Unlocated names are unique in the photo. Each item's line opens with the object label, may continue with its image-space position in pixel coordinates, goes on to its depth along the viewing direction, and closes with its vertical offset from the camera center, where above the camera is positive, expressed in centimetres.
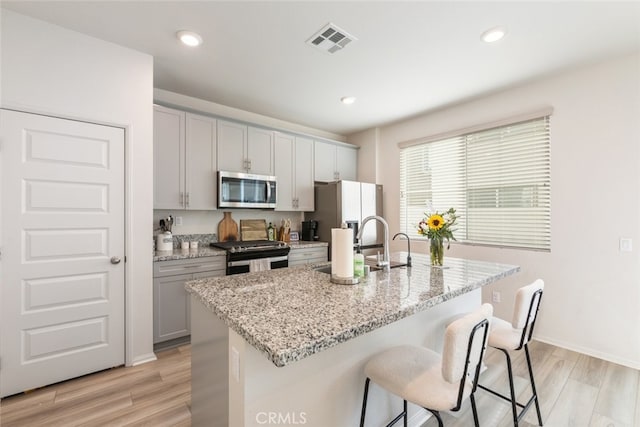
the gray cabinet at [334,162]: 429 +81
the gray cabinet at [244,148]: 338 +81
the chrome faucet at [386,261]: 191 -34
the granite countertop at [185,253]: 268 -40
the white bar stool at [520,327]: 156 -71
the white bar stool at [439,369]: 107 -70
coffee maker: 421 -25
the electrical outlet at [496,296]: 326 -97
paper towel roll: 149 -21
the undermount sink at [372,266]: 195 -39
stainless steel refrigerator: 398 +8
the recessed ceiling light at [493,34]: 212 +135
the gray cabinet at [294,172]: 389 +59
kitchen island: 99 -50
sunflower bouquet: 202 -14
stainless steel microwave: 333 +29
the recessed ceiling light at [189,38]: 218 +138
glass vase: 210 -29
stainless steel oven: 304 -47
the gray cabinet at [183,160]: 293 +58
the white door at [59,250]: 198 -27
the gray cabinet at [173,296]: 266 -79
